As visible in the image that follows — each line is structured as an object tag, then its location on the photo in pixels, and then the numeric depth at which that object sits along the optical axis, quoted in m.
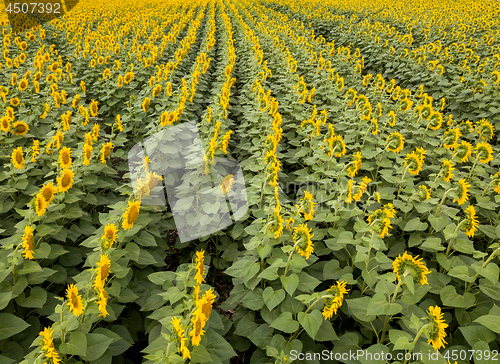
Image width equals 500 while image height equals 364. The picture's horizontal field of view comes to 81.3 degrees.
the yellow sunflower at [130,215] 2.31
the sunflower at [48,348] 1.43
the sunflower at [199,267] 1.79
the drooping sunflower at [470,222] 2.18
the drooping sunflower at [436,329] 1.53
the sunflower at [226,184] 3.16
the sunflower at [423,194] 2.79
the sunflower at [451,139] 3.51
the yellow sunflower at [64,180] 2.72
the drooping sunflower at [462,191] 2.57
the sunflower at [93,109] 4.56
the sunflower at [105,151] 3.26
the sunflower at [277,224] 2.29
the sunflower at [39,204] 2.33
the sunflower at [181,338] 1.47
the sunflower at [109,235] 2.12
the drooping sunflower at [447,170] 2.85
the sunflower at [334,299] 1.81
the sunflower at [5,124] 3.73
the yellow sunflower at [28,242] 2.12
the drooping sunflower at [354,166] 3.03
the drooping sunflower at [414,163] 2.98
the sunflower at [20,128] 3.97
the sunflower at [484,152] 3.18
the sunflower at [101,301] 1.72
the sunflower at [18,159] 3.07
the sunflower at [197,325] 1.49
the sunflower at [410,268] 1.80
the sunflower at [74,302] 1.64
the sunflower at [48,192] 2.42
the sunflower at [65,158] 2.86
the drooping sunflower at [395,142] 3.46
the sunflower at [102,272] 1.72
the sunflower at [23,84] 4.98
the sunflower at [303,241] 2.15
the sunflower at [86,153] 3.08
